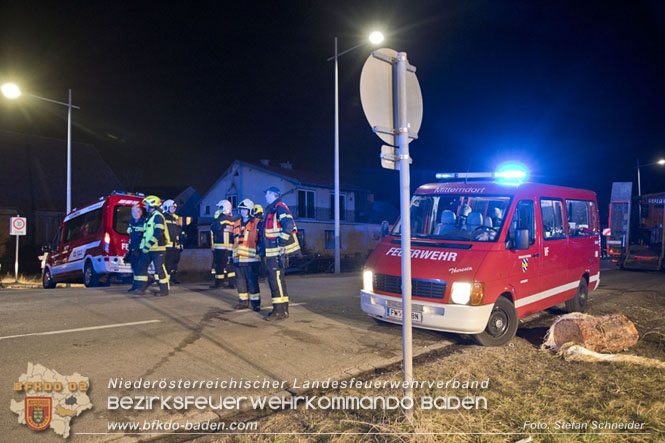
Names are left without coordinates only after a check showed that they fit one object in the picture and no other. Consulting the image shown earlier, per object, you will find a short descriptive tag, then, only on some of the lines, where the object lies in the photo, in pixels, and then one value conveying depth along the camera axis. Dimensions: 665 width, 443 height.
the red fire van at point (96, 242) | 11.94
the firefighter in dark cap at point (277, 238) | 6.83
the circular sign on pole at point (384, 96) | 3.40
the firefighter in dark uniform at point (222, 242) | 10.22
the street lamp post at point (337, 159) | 18.69
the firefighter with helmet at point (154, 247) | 9.17
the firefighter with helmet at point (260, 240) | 7.13
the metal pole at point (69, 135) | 20.77
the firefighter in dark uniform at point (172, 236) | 10.67
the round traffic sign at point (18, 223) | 15.84
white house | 33.12
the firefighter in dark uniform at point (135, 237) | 9.52
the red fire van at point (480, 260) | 5.49
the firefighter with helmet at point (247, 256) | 7.42
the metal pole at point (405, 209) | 3.29
